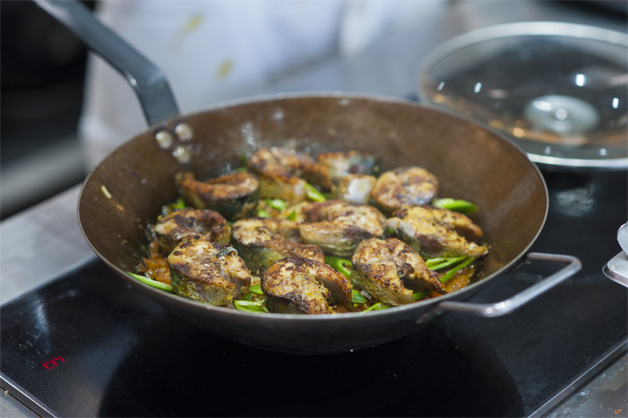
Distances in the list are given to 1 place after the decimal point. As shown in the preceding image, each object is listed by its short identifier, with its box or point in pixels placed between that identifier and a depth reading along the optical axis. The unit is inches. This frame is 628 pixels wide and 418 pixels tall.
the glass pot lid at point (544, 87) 36.5
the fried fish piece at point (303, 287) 27.5
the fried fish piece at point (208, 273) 28.2
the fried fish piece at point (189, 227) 30.9
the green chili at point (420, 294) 29.6
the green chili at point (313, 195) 34.9
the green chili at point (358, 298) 29.8
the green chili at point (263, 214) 34.2
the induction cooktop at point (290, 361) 28.4
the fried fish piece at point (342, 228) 31.1
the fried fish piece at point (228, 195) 33.0
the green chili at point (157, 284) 29.3
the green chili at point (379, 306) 29.1
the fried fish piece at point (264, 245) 30.4
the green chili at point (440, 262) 31.3
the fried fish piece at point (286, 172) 34.3
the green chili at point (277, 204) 34.6
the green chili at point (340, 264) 31.3
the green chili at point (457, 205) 33.8
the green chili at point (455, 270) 31.1
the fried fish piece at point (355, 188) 34.0
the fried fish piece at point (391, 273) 28.6
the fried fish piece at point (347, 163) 35.5
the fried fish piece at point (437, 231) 31.0
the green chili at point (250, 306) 28.9
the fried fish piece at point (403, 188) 33.1
